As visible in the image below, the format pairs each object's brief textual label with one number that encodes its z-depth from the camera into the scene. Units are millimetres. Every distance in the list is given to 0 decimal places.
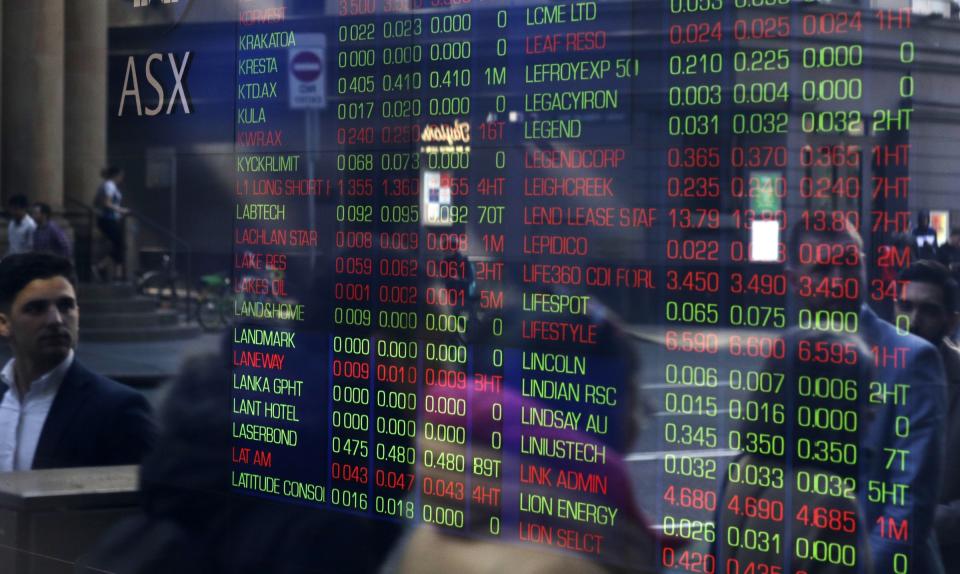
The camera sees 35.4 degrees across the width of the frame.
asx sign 5188
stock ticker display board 3201
